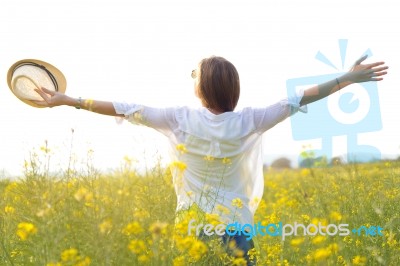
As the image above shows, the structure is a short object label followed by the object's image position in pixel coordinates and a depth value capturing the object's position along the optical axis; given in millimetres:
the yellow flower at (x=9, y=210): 3868
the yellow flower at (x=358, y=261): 3341
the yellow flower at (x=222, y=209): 3295
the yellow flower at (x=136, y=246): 2657
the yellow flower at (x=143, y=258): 2699
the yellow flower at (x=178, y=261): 2836
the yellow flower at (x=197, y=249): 2680
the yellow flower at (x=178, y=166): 3027
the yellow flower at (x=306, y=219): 4169
